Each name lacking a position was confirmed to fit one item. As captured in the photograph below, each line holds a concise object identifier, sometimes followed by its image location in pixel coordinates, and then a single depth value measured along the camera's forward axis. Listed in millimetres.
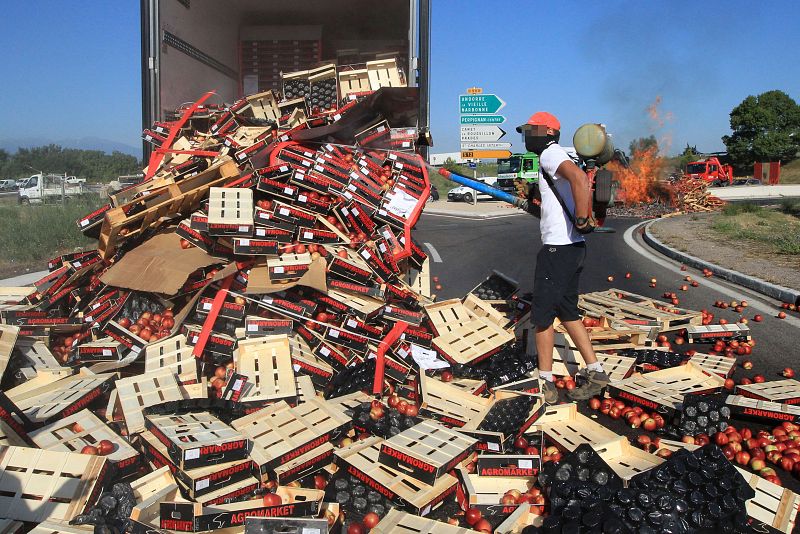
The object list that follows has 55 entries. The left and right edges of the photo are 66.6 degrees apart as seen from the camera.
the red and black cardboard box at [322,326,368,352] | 5645
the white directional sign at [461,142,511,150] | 24359
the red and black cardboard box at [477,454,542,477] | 3957
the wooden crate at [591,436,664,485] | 3943
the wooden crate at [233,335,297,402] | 4789
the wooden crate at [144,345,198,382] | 5105
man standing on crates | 5031
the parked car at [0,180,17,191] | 39903
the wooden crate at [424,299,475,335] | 6199
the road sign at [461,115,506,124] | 24281
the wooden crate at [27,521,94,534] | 3092
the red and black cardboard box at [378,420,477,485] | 3736
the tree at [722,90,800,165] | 55781
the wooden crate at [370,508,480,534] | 3270
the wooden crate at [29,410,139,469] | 3907
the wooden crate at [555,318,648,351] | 6399
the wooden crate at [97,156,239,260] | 5949
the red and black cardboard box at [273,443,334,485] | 3830
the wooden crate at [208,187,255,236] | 5861
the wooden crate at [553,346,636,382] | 5738
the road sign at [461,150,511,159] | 24484
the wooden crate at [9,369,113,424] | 4316
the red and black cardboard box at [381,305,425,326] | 5941
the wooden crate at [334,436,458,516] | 3594
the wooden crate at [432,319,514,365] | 5836
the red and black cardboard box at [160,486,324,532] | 3252
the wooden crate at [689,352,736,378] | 5797
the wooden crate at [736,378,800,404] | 4955
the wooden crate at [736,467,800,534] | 3467
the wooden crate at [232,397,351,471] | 3932
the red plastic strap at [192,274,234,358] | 5257
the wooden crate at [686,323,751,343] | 6906
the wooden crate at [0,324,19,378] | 4857
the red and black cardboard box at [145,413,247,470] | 3584
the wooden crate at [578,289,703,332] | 7047
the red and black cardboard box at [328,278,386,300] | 6016
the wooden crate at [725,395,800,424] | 4727
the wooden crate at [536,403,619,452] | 4418
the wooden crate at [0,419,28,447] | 3824
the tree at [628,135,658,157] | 32350
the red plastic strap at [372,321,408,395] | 5340
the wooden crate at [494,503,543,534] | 3361
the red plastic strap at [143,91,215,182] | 8523
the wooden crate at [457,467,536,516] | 3748
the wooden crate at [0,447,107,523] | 3324
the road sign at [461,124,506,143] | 24438
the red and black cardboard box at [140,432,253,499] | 3488
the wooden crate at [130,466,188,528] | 3266
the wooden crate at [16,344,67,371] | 5371
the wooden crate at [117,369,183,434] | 4336
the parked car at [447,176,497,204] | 34147
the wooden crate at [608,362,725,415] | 5047
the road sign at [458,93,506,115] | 24078
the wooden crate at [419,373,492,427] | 4699
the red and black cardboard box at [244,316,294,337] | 5461
